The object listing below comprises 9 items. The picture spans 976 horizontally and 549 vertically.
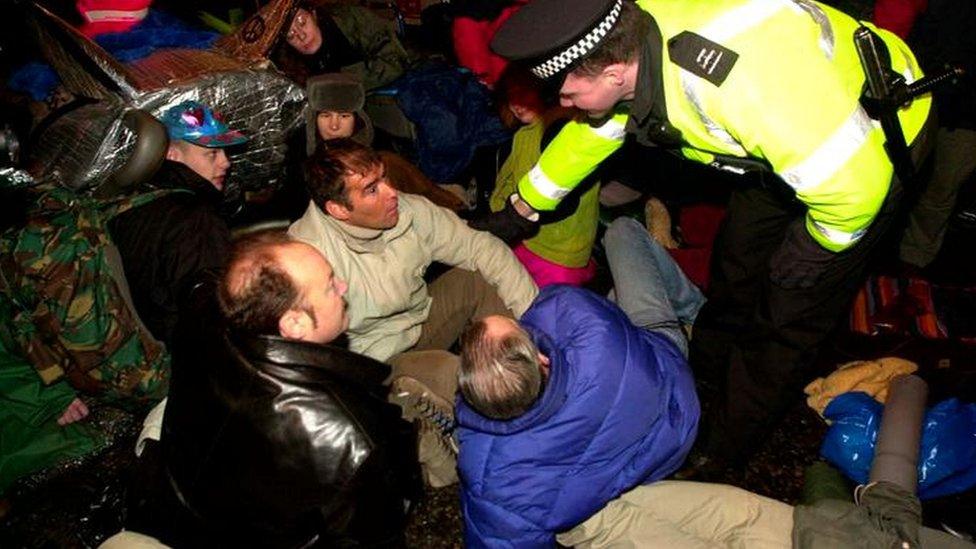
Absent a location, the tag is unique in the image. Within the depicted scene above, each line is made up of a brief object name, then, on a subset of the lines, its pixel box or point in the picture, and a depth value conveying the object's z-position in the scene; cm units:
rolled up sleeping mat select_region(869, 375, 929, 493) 208
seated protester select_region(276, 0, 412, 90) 384
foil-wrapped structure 277
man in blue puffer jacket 167
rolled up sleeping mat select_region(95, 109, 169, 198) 248
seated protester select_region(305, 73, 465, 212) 330
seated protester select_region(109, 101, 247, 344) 228
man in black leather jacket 150
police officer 165
